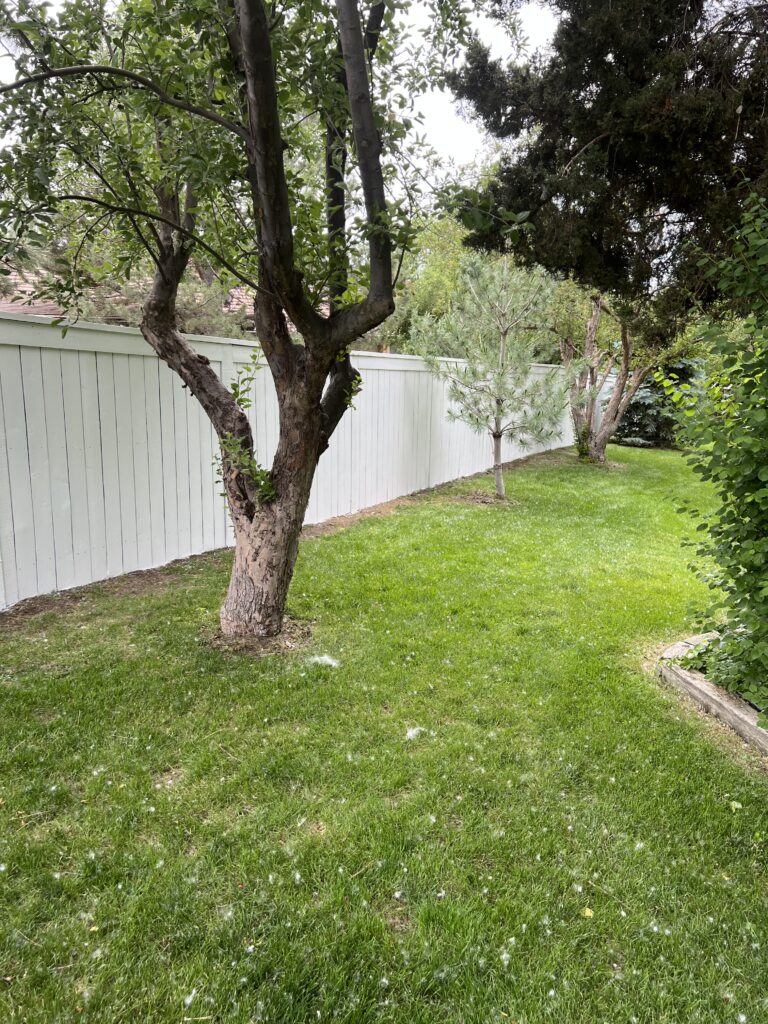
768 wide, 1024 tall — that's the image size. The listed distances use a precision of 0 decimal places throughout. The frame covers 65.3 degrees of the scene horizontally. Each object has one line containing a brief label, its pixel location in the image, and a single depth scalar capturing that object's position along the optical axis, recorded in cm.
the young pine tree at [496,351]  740
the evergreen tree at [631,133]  283
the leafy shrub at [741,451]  221
